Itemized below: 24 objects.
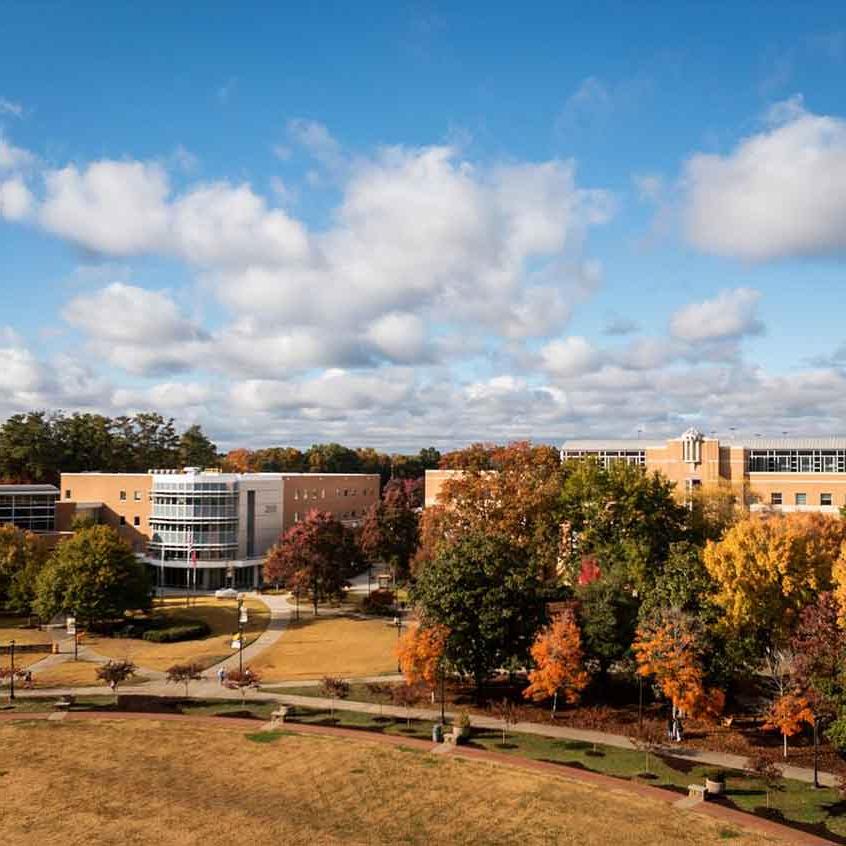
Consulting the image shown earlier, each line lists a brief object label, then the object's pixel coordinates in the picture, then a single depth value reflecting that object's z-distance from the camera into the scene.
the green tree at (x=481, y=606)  43.25
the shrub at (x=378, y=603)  72.75
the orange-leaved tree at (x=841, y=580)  35.60
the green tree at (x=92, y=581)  60.38
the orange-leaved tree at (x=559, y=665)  40.53
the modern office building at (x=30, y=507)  85.94
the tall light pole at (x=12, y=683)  44.67
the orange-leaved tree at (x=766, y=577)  40.97
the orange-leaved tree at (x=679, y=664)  37.69
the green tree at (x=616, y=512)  54.16
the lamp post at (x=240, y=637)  51.78
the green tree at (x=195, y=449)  129.50
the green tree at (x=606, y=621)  42.84
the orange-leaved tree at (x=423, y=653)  42.50
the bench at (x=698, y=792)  30.71
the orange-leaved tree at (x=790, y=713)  35.12
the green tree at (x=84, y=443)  110.00
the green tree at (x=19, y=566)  64.62
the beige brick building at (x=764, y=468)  80.00
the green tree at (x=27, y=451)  104.88
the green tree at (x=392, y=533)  84.38
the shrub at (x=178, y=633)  60.28
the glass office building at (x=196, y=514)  88.06
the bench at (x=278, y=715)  40.31
